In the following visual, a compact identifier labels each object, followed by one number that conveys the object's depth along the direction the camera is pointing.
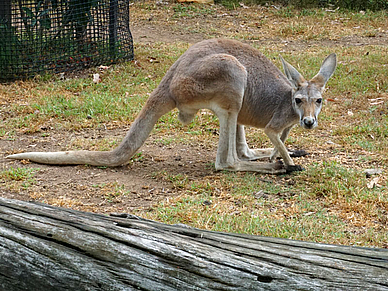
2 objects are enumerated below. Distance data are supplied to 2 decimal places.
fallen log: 3.70
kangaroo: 8.68
